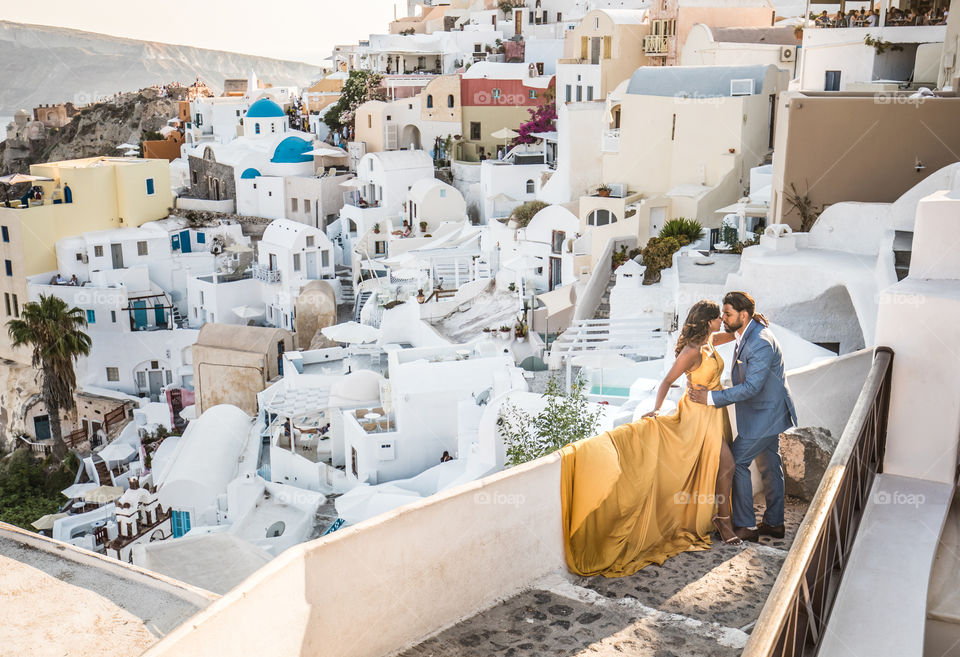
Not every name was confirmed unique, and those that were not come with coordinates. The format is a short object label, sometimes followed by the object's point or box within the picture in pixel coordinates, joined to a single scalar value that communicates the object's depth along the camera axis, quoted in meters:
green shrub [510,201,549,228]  29.48
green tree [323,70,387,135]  48.34
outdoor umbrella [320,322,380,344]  24.47
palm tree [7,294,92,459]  28.23
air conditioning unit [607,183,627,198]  25.75
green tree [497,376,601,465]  11.52
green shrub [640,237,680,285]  19.12
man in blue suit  5.95
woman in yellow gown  5.55
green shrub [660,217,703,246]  20.20
